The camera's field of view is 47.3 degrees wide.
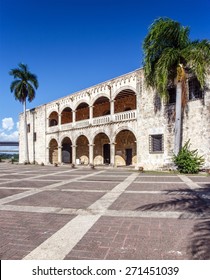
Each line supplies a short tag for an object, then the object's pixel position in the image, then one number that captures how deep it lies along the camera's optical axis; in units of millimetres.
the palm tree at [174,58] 15258
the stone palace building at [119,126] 16953
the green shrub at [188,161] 15914
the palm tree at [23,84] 32625
